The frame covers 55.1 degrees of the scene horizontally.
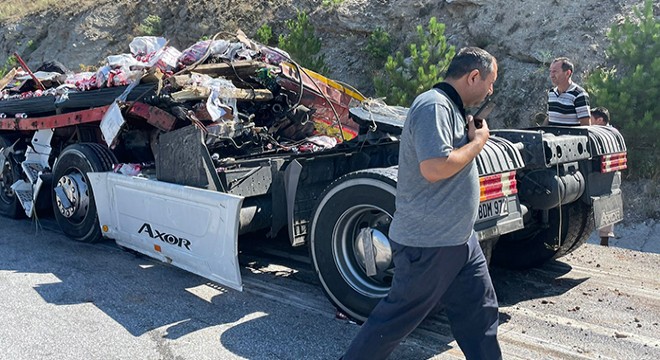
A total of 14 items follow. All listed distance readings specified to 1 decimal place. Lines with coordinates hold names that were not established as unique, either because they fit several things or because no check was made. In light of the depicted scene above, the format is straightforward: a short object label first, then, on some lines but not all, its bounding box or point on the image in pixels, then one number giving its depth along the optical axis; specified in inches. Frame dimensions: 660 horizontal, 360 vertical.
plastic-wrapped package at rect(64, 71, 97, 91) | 272.8
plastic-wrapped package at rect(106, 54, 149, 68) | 262.7
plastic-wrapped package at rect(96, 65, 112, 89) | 265.3
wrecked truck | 170.7
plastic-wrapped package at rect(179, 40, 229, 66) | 254.1
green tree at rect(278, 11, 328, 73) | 515.8
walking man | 113.0
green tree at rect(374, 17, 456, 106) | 422.6
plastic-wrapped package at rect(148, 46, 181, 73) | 247.4
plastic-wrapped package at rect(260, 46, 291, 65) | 269.1
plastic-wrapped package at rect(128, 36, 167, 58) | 282.5
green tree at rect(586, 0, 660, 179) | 352.5
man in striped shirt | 242.3
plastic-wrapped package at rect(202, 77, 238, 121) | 226.5
